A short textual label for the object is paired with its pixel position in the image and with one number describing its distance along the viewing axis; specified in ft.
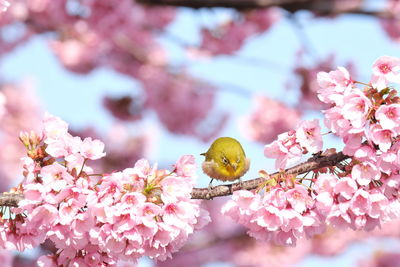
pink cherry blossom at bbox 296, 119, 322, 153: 18.81
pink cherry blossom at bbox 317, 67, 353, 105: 18.37
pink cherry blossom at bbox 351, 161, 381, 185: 17.98
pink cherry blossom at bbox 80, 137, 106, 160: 18.70
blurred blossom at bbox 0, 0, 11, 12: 19.36
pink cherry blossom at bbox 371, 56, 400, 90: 18.12
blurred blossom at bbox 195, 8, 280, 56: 62.23
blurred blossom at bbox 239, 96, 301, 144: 68.95
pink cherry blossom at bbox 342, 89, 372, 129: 17.37
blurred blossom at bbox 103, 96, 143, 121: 75.10
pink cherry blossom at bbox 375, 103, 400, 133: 17.16
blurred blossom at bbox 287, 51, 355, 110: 58.75
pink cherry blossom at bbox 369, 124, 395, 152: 17.37
